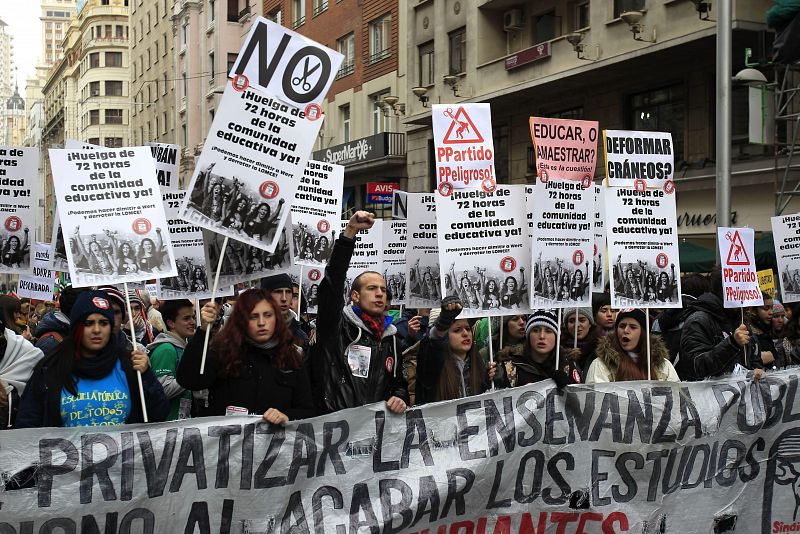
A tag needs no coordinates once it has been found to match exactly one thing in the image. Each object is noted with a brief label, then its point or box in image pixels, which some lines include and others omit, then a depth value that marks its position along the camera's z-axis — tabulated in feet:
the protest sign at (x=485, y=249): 21.17
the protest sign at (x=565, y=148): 23.21
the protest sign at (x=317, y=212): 29.66
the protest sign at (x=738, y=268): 26.96
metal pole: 44.70
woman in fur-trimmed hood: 21.67
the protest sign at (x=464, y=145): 21.90
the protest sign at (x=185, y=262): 24.85
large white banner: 15.90
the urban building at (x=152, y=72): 200.54
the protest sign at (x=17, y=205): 24.50
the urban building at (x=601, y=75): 60.03
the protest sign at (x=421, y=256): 26.81
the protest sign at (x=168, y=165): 28.81
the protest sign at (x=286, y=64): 18.31
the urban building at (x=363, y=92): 99.09
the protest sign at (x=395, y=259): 34.88
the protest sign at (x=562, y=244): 21.99
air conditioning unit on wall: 80.23
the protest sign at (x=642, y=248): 23.38
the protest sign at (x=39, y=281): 36.17
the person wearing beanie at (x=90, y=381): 16.26
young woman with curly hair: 17.11
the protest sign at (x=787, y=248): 30.22
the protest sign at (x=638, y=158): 23.52
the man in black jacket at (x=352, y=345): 18.01
